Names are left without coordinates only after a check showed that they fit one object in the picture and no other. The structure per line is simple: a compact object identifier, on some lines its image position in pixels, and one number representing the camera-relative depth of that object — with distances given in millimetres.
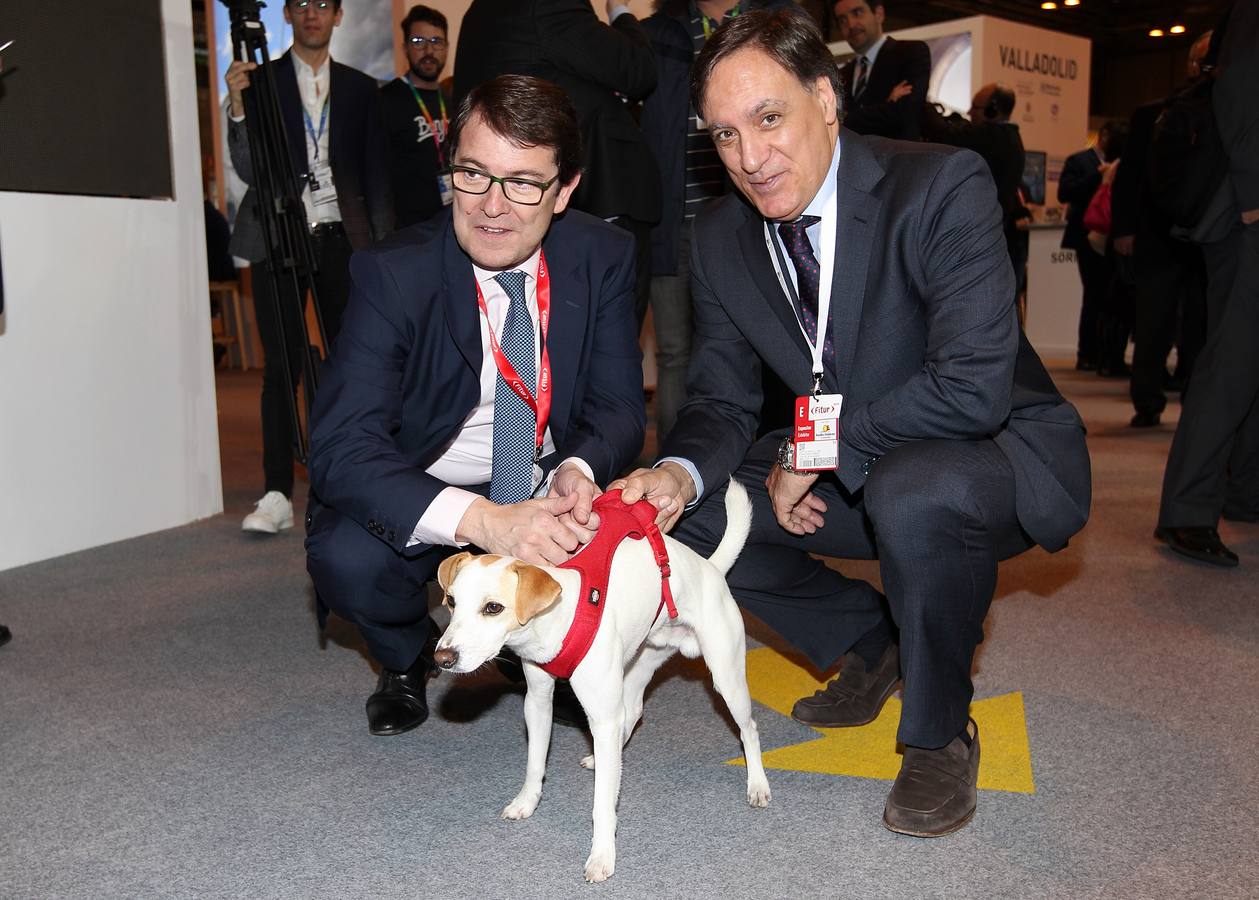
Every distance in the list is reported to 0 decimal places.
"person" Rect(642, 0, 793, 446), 3791
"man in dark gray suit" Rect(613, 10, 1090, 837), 1857
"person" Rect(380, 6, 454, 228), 4547
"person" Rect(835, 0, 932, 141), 4543
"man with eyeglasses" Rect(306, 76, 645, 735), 1993
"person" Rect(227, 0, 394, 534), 4035
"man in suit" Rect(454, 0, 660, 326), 3264
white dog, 1586
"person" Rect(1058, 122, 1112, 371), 9195
